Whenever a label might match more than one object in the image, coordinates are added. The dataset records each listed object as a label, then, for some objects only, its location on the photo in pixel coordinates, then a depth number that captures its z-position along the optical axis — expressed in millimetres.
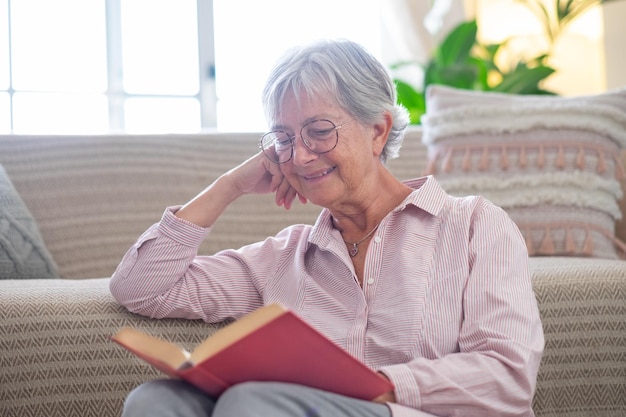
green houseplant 3767
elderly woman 1901
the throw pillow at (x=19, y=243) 2448
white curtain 4211
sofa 2111
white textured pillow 2752
